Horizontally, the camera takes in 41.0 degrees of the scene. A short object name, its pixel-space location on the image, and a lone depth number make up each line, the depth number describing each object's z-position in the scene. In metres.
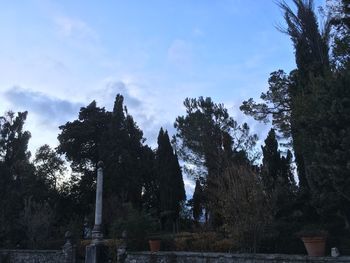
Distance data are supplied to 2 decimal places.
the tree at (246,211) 16.31
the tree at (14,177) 28.80
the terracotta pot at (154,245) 19.77
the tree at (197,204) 30.85
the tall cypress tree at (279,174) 20.97
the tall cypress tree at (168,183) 30.41
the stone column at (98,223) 15.38
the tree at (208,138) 29.52
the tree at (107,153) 34.72
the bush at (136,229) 20.89
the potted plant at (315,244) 14.89
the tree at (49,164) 37.47
